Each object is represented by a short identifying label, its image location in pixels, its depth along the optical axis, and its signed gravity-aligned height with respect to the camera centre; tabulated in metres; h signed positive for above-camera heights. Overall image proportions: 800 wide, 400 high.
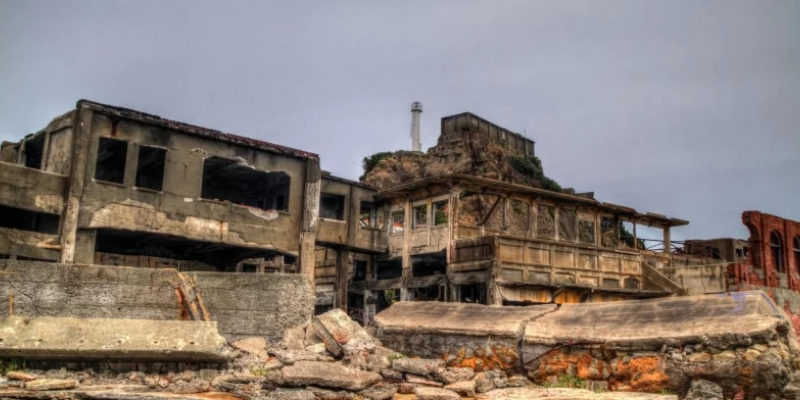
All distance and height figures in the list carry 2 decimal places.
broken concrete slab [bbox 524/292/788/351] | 7.21 +0.12
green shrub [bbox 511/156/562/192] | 50.28 +11.35
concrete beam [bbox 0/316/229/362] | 8.41 -0.31
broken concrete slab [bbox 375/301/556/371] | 9.10 -0.08
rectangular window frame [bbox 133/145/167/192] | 24.25 +5.26
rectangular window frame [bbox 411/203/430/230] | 28.82 +4.40
